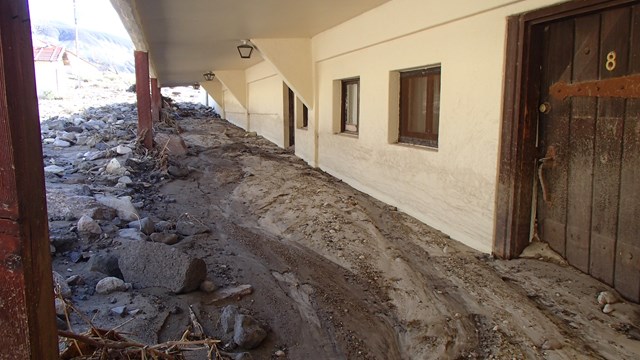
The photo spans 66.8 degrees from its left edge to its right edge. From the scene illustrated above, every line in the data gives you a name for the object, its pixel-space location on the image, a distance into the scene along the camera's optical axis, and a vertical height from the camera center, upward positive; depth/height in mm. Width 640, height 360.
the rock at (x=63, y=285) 2953 -1063
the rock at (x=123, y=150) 8172 -632
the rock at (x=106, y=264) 3461 -1086
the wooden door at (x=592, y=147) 3172 -261
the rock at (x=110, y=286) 3141 -1123
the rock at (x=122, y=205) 4812 -953
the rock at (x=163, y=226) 4655 -1098
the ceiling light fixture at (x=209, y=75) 16681 +1284
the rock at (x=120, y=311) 2873 -1168
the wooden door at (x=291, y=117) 11820 -133
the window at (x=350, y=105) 7591 +100
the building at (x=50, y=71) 30453 +2613
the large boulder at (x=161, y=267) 3242 -1055
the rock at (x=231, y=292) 3244 -1228
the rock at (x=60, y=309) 2607 -1047
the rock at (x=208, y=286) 3318 -1189
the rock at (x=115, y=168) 6938 -793
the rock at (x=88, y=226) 4160 -974
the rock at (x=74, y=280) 3178 -1098
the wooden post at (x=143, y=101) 8773 +203
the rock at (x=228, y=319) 2865 -1231
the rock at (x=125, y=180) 6425 -903
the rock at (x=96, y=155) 7902 -703
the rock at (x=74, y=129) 11488 -389
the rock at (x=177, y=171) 7595 -930
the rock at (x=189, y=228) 4656 -1131
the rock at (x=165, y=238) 4207 -1091
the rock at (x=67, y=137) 9930 -497
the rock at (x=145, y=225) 4434 -1040
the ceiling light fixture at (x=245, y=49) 9148 +1224
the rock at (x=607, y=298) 3199 -1237
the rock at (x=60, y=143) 9562 -595
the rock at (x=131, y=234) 4182 -1059
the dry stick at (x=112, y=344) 1751 -867
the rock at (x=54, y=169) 6616 -781
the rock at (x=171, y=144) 9485 -624
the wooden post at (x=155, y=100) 15547 +400
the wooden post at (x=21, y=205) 1265 -252
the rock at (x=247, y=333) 2730 -1250
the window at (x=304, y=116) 10648 -99
